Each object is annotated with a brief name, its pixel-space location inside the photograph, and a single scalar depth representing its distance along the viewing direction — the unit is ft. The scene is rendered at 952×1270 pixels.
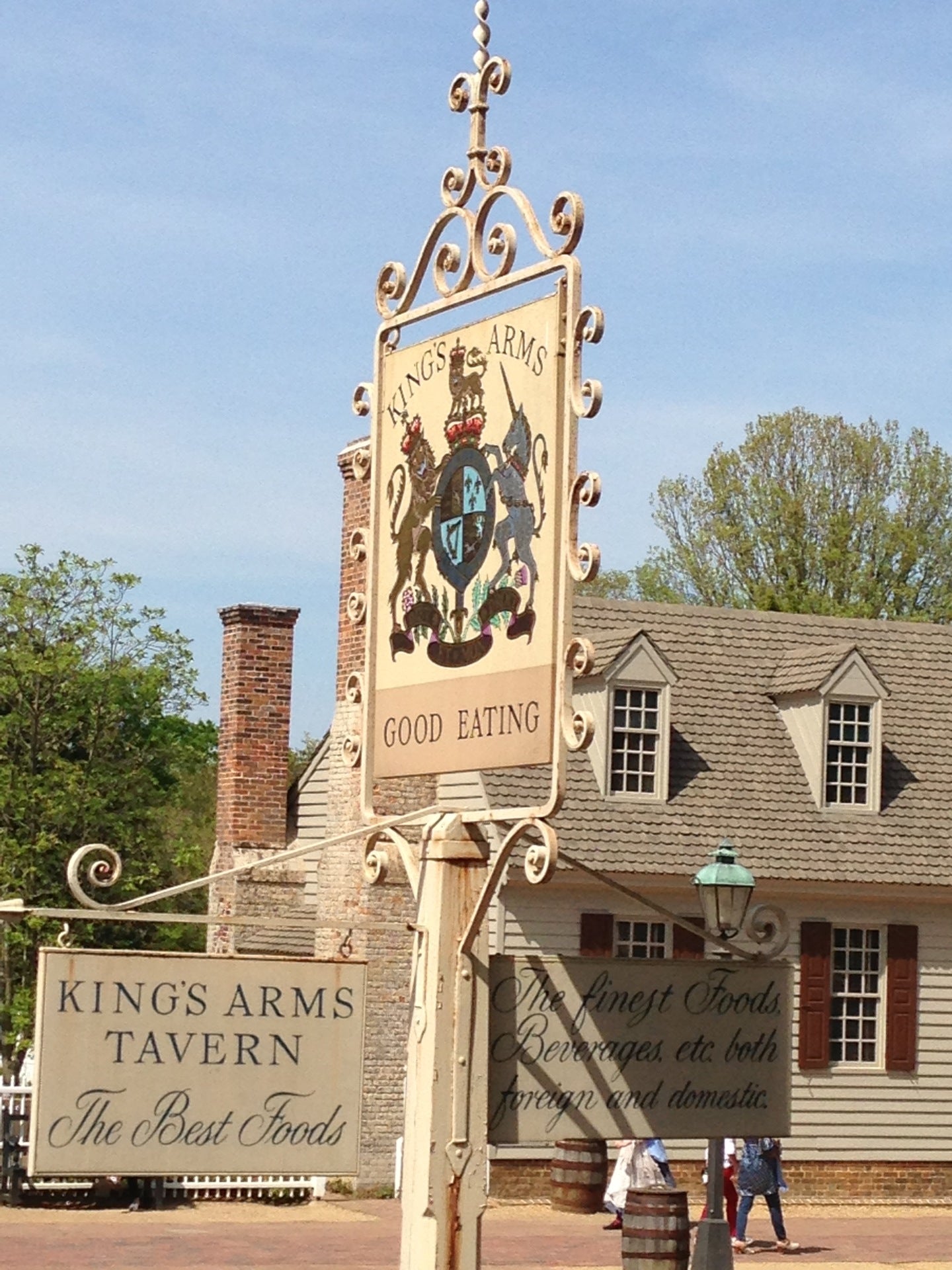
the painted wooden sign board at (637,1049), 24.91
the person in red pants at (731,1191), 67.82
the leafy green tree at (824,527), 152.05
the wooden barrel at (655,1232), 54.95
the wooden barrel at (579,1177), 73.82
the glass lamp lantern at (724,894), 47.83
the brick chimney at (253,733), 84.64
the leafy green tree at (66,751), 99.14
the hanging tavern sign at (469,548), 24.39
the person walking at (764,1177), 65.87
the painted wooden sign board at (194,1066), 24.54
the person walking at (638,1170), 65.51
